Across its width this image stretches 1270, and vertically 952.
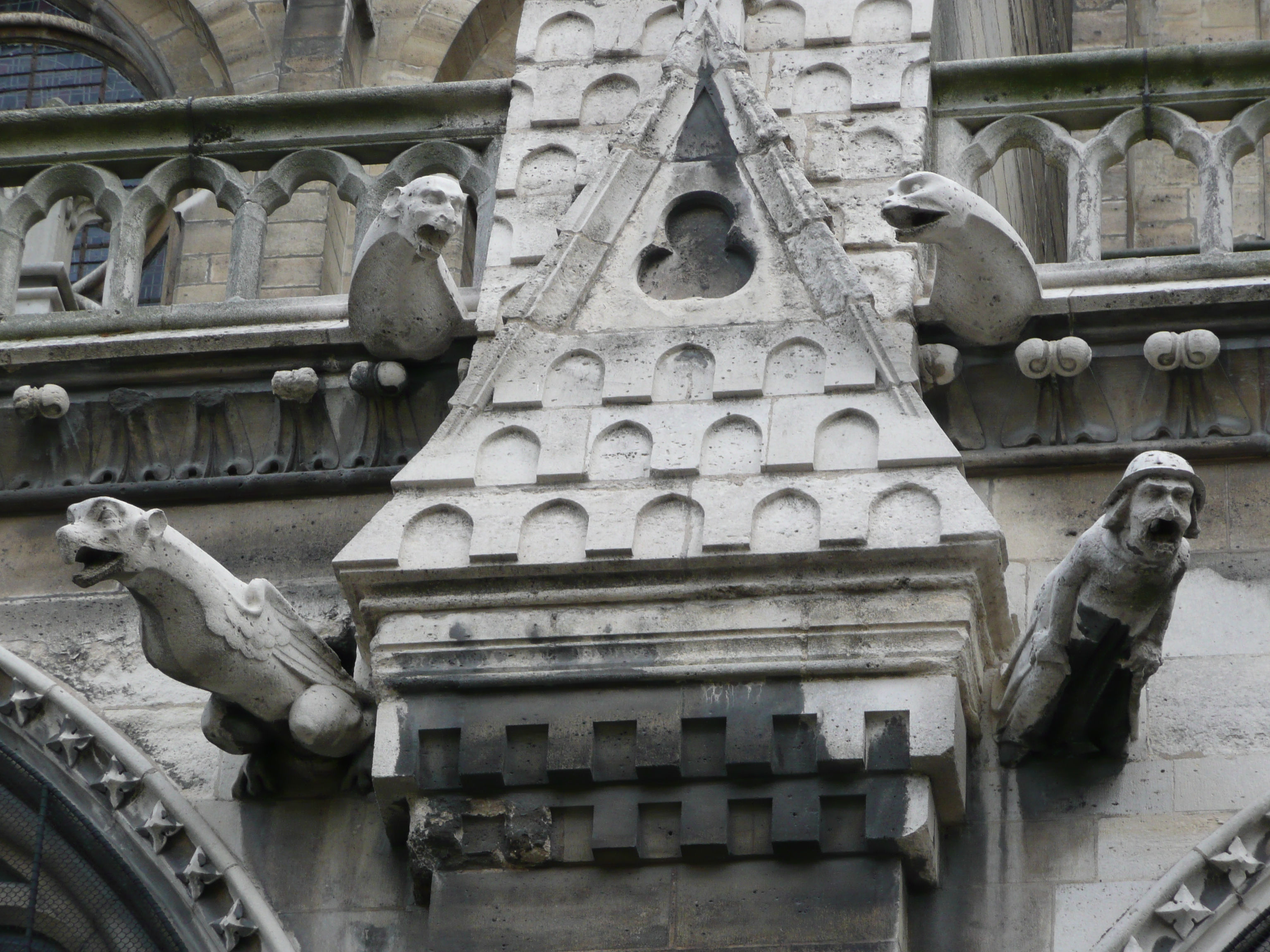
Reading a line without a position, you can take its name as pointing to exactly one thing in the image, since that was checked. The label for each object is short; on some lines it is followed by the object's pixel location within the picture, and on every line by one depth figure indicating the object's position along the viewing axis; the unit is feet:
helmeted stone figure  41.61
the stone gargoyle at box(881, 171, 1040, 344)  47.39
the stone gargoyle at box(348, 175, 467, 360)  48.67
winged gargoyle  44.27
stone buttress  43.63
